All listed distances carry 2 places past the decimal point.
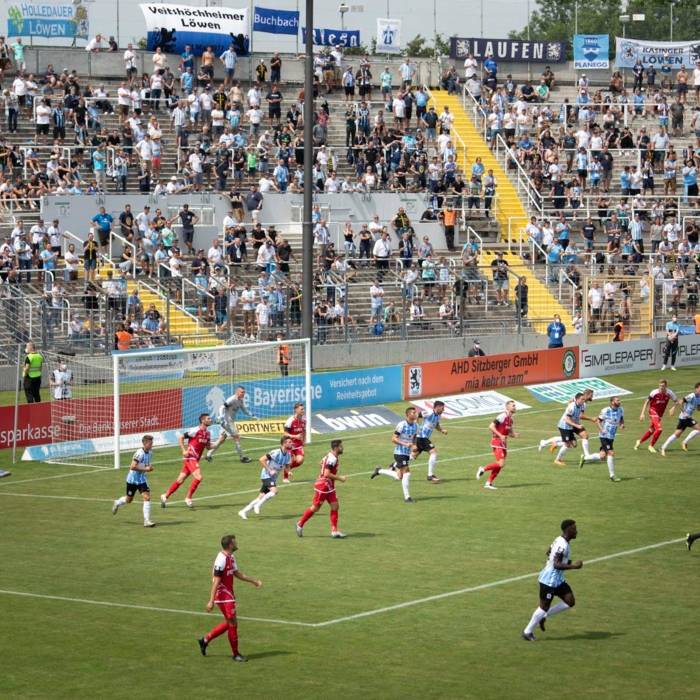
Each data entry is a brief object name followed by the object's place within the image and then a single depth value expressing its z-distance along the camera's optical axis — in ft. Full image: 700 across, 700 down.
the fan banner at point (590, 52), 251.60
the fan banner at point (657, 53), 250.57
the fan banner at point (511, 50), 244.63
